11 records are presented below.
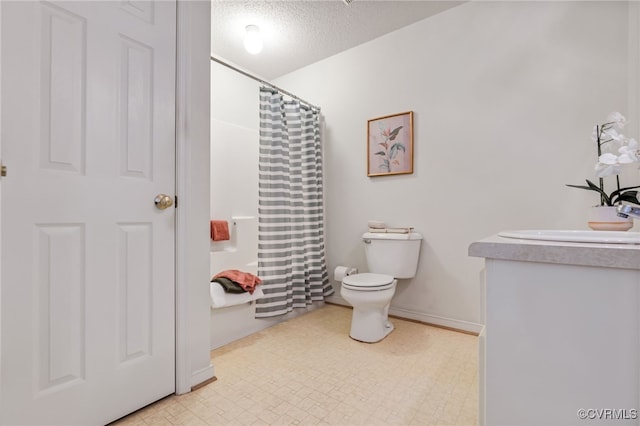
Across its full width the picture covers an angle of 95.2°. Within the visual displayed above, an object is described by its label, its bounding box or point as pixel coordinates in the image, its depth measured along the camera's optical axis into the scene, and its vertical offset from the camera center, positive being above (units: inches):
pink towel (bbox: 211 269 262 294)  76.5 -17.2
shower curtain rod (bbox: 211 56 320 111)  79.9 +39.9
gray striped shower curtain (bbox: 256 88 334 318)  88.0 +1.8
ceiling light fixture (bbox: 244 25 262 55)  87.5 +52.4
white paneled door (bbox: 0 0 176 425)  37.1 +0.6
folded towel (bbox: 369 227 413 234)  85.1 -4.8
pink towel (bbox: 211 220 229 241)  88.7 -4.8
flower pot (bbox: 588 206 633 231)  48.3 -1.2
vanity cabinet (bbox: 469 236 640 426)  22.0 -9.7
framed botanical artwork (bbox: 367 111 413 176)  90.7 +22.3
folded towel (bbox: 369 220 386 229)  90.2 -3.4
